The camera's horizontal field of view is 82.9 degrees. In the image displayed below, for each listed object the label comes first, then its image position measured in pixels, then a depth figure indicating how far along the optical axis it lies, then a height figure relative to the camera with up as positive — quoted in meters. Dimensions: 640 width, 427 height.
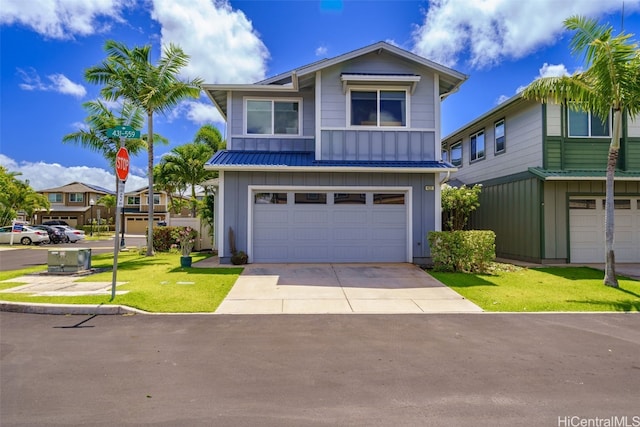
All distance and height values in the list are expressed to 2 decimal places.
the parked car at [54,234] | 28.08 -1.39
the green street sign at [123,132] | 7.42 +1.74
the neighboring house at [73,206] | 47.19 +1.43
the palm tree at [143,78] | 14.29 +5.55
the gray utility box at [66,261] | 10.38 -1.29
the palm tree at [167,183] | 25.69 +2.64
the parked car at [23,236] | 25.67 -1.42
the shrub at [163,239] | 17.11 -1.06
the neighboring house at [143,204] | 47.01 +1.66
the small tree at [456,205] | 13.48 +0.46
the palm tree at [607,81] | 8.62 +3.50
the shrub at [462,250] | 10.71 -0.98
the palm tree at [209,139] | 26.22 +5.67
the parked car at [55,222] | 43.02 -0.72
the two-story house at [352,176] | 12.12 +1.37
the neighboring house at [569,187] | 12.95 +1.11
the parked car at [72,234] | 29.45 -1.52
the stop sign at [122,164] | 7.42 +1.07
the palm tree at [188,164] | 24.81 +3.60
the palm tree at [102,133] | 17.42 +4.17
